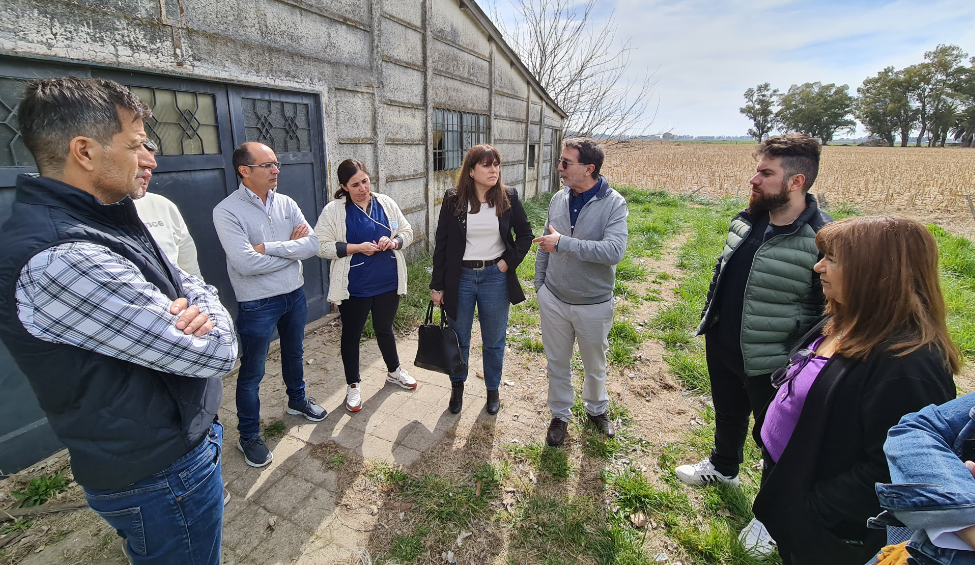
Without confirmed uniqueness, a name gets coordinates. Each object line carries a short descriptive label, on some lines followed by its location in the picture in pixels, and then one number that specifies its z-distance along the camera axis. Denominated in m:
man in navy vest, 1.25
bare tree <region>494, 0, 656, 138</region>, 15.21
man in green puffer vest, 2.34
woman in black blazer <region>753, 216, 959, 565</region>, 1.46
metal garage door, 2.83
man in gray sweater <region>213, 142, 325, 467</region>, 2.94
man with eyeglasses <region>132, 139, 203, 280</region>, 2.74
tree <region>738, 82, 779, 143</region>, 73.38
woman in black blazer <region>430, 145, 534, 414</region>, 3.35
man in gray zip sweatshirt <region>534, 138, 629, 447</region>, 2.97
